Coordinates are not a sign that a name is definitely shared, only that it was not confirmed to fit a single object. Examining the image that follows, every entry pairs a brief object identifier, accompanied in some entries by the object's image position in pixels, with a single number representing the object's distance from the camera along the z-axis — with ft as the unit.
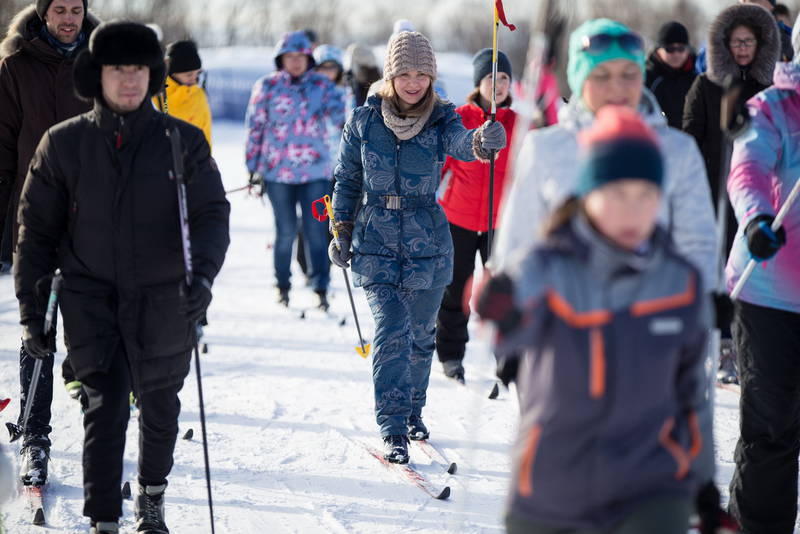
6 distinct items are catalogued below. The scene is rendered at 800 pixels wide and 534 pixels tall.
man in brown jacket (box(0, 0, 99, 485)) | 30.27
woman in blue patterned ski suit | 31.09
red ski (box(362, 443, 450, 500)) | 29.25
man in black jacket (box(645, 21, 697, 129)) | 50.08
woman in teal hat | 18.01
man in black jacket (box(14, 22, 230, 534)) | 23.29
